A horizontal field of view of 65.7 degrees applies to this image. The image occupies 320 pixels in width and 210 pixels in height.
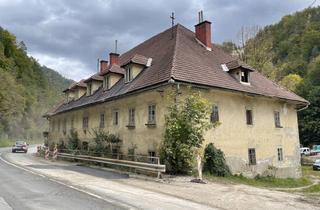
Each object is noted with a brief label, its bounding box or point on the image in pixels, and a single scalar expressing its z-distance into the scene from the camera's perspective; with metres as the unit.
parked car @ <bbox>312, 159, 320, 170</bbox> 27.53
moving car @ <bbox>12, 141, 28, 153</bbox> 32.26
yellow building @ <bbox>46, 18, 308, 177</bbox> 14.40
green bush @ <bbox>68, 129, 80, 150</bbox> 21.77
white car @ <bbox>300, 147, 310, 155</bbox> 39.12
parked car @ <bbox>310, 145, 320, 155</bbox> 39.21
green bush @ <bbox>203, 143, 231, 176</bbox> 13.60
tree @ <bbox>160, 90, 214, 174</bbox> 12.04
